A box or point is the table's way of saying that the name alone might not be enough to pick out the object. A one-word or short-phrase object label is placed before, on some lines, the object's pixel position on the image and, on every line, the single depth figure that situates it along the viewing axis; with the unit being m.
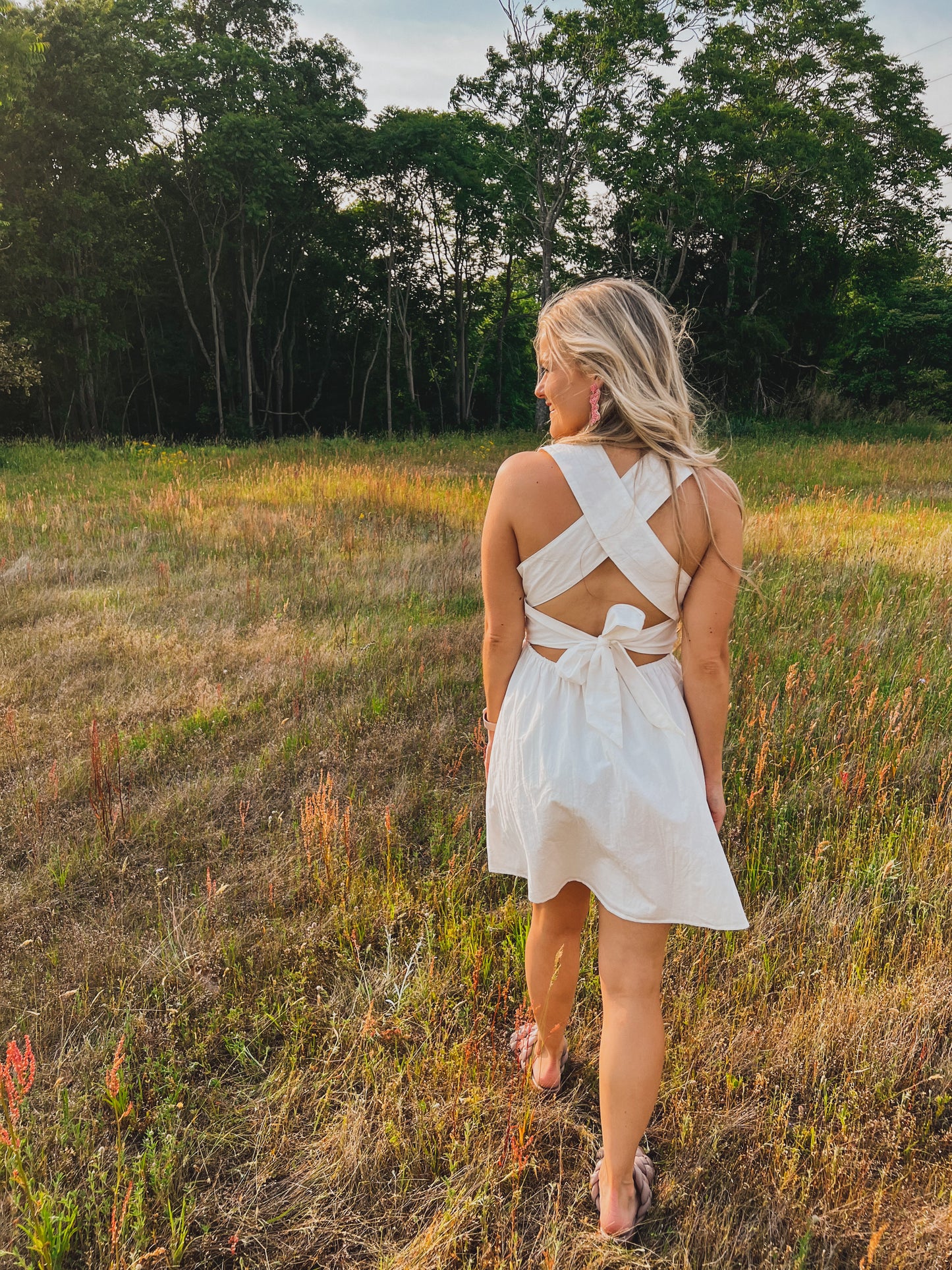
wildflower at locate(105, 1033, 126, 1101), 1.74
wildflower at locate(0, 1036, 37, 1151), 1.63
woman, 1.60
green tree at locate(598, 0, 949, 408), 21.78
